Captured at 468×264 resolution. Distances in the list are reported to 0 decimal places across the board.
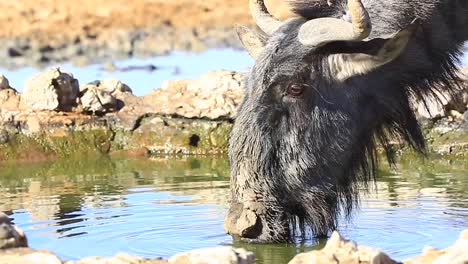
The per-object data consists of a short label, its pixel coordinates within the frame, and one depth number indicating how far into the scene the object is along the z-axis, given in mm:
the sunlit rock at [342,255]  12523
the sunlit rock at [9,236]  13141
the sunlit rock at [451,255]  12203
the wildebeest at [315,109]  17703
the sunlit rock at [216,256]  12422
